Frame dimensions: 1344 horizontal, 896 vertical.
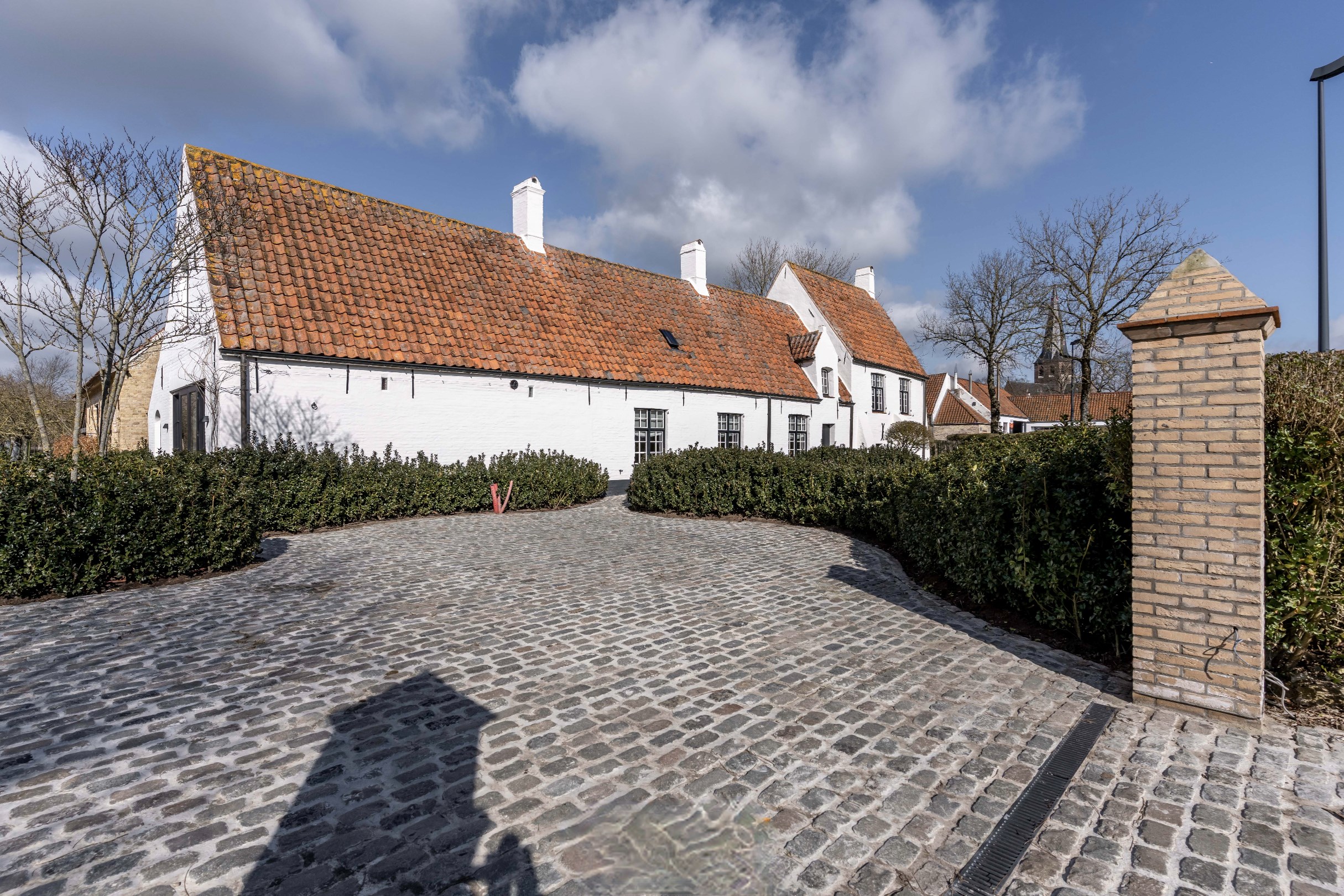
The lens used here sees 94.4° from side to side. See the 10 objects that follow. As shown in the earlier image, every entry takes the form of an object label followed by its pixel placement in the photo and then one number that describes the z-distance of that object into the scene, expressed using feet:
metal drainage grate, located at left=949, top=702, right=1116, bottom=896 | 8.33
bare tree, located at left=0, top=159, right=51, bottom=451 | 30.71
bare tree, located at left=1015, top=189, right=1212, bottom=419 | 73.15
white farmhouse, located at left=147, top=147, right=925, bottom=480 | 41.16
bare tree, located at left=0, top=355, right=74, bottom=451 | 86.43
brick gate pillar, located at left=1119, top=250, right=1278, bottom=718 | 12.24
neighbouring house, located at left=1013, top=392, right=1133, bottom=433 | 168.14
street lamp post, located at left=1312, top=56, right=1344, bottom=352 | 25.85
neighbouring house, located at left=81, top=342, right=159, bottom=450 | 60.54
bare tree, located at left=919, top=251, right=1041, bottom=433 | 92.79
